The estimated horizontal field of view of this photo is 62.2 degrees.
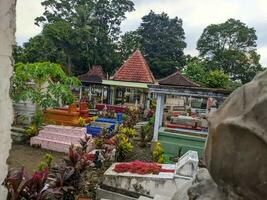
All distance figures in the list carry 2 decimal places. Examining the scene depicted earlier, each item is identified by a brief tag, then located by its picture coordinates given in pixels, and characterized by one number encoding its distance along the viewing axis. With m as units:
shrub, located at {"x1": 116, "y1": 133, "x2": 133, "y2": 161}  5.81
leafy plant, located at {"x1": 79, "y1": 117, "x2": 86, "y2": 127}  9.04
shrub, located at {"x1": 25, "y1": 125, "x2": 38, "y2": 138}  7.51
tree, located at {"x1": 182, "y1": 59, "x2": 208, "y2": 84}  21.52
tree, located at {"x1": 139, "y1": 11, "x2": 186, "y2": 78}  24.81
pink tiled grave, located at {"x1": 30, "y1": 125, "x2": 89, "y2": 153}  6.90
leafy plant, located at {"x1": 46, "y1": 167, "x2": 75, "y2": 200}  3.29
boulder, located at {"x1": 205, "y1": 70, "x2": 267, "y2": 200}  0.88
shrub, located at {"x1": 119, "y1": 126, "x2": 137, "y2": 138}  7.41
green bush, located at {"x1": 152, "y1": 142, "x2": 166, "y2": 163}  5.75
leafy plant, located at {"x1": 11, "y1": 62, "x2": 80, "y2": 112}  7.73
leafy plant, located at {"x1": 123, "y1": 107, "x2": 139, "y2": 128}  8.86
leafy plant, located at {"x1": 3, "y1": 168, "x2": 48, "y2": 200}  2.70
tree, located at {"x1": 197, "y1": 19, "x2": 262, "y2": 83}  26.84
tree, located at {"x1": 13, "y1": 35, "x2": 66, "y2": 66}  18.01
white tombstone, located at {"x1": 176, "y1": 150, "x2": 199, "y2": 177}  3.52
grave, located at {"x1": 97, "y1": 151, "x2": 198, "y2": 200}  3.58
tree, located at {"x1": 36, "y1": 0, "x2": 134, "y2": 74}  18.36
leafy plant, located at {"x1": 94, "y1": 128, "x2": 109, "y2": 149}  6.62
